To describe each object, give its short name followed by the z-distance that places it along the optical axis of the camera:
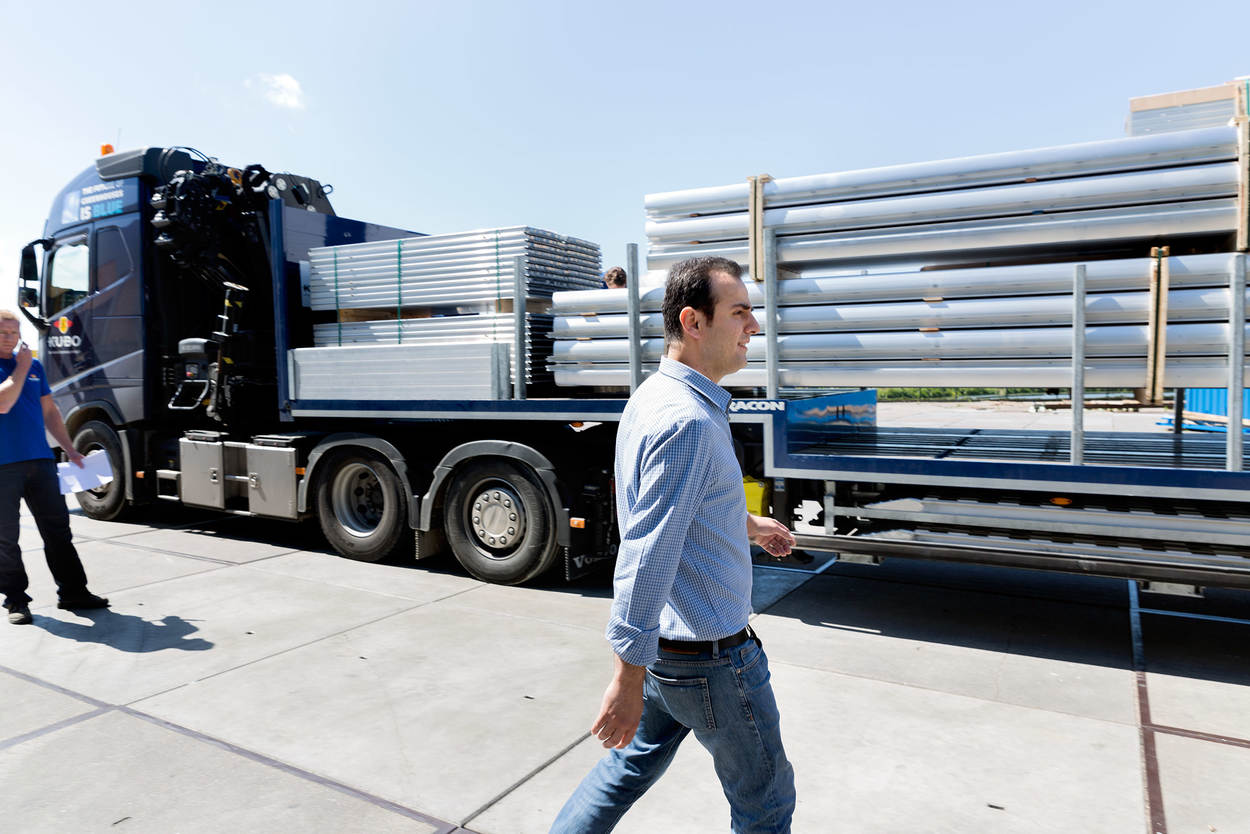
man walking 1.94
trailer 4.49
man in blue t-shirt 5.46
